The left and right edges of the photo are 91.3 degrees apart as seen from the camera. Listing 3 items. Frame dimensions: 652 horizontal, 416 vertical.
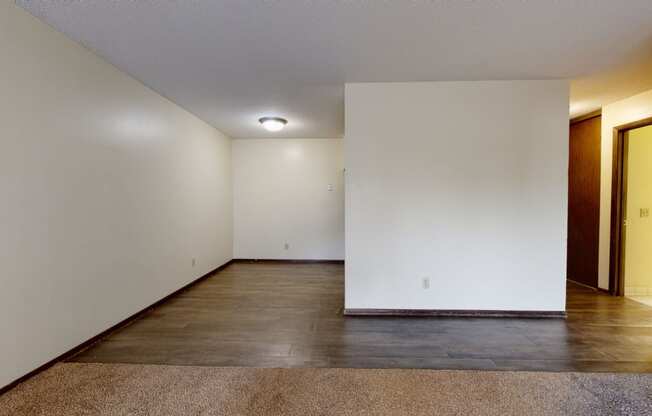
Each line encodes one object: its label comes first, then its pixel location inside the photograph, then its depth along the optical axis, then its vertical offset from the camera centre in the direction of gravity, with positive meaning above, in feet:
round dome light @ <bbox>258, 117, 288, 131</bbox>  15.33 +3.88
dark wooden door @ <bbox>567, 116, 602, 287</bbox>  14.25 +0.12
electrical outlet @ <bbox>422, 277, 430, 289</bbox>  11.15 -2.77
